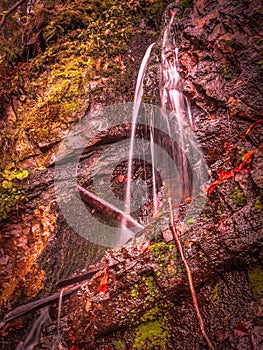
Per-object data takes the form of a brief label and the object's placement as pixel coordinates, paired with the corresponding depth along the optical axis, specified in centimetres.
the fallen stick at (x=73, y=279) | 363
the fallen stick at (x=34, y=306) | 338
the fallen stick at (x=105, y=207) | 444
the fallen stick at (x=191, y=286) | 227
